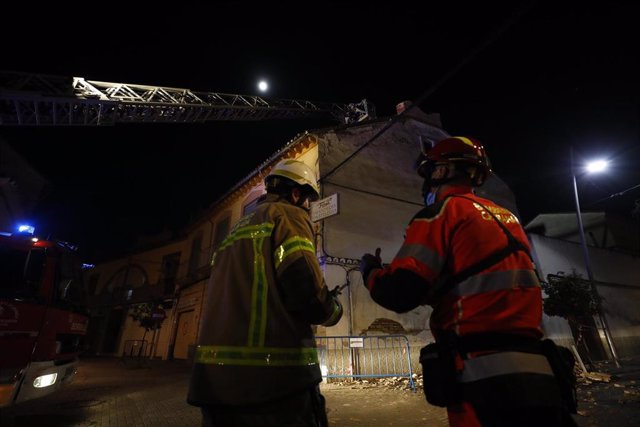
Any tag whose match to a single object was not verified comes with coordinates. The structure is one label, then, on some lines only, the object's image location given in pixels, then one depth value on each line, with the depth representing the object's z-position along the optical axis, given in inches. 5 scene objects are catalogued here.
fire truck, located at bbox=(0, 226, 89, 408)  172.9
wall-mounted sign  355.4
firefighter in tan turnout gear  59.2
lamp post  394.5
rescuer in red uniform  53.7
